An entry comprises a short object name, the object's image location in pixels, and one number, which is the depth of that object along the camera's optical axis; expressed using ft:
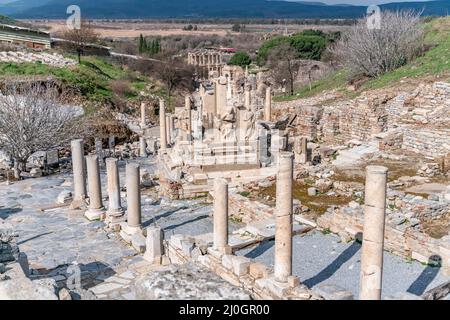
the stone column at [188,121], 65.47
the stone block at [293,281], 27.14
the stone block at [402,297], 21.12
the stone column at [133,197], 40.34
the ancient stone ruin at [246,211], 26.20
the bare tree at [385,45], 95.14
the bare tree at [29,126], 61.31
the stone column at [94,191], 44.65
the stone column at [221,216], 32.55
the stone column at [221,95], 65.26
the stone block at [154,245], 35.68
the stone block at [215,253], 32.08
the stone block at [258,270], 28.78
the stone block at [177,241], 34.68
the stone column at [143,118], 95.97
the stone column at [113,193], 43.57
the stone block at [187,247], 33.58
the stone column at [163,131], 70.90
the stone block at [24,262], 28.60
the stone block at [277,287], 26.81
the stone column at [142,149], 79.31
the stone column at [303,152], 61.00
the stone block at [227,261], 30.40
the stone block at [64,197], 51.15
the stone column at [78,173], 47.50
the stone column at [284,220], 27.63
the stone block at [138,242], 37.63
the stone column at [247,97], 75.66
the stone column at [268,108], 79.66
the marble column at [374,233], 24.23
